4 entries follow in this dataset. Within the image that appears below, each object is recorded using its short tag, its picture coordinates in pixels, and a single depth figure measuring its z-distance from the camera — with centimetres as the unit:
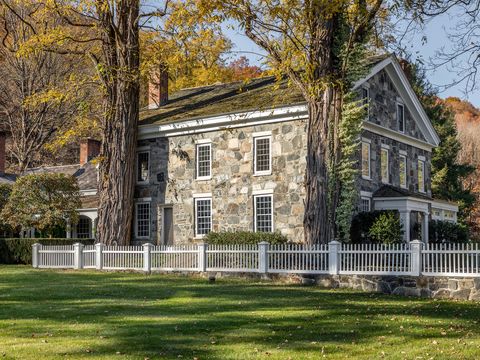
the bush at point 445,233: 3050
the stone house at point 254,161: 2623
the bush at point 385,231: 2469
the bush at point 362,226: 2530
